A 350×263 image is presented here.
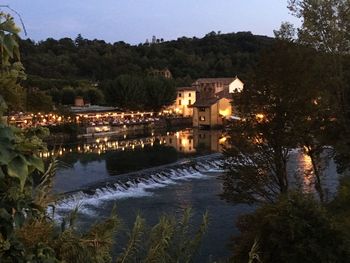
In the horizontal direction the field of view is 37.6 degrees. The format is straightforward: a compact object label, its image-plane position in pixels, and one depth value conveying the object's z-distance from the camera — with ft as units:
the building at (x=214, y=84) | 191.72
